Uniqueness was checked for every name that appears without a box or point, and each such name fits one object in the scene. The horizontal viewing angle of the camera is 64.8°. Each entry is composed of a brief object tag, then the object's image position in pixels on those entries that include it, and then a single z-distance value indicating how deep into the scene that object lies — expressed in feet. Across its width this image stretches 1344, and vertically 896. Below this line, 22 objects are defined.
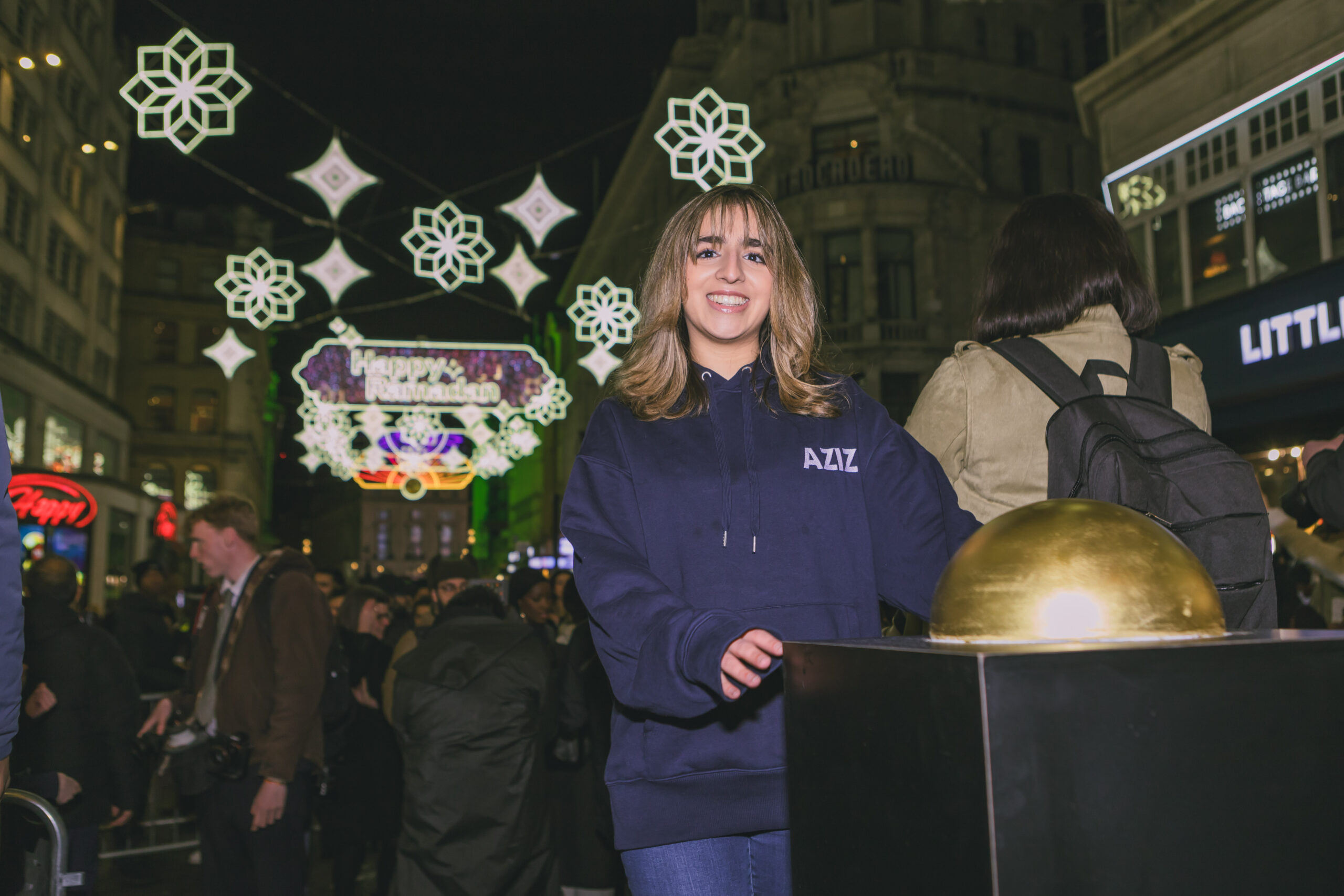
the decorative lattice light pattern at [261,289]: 42.32
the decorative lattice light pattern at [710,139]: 34.60
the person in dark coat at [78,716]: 19.80
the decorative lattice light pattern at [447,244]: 40.78
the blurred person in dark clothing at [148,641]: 36.14
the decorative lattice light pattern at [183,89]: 29.66
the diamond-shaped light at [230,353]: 52.80
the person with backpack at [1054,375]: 7.53
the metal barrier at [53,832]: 10.72
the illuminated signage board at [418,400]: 64.39
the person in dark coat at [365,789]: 23.90
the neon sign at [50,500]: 65.57
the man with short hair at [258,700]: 17.04
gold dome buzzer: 4.71
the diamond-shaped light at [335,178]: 37.06
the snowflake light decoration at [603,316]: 50.24
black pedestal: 4.20
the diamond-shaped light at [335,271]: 43.93
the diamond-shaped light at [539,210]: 41.52
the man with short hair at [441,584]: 23.20
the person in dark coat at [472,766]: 17.93
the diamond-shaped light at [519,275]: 45.96
